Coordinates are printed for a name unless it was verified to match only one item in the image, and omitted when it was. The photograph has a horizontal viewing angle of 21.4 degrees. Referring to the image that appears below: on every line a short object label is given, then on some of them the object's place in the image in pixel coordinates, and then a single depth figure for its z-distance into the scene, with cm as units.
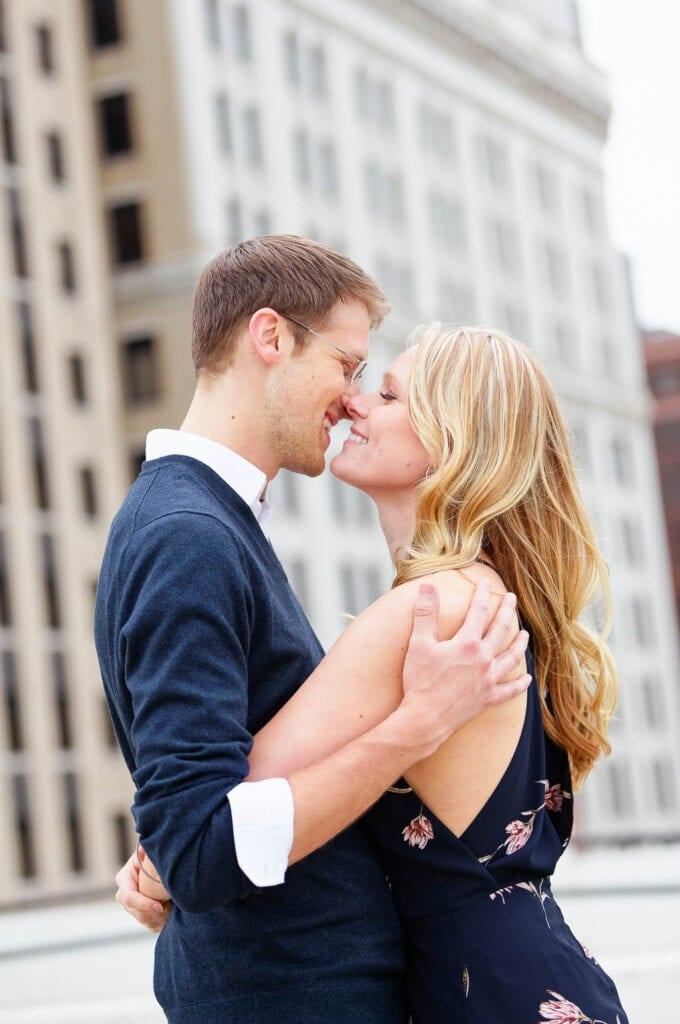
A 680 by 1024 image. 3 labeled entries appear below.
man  296
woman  324
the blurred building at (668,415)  9262
